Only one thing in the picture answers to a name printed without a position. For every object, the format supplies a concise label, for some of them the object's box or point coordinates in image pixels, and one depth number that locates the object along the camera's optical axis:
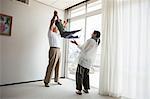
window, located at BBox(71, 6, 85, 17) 4.95
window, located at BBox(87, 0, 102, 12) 4.33
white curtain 2.80
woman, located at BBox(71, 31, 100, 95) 3.44
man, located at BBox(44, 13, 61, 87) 4.12
